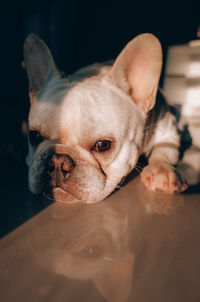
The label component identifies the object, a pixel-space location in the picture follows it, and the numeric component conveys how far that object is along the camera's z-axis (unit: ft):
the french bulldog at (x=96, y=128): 1.09
